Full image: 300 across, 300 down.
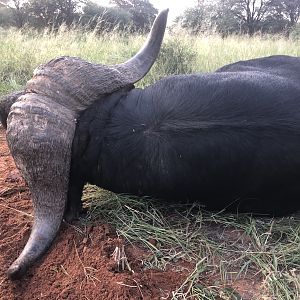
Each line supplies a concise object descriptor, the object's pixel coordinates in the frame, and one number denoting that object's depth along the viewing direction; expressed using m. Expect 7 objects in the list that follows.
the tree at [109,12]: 14.12
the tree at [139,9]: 15.91
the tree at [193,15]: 13.47
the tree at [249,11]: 15.43
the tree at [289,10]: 15.95
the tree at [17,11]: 13.46
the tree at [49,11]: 12.84
